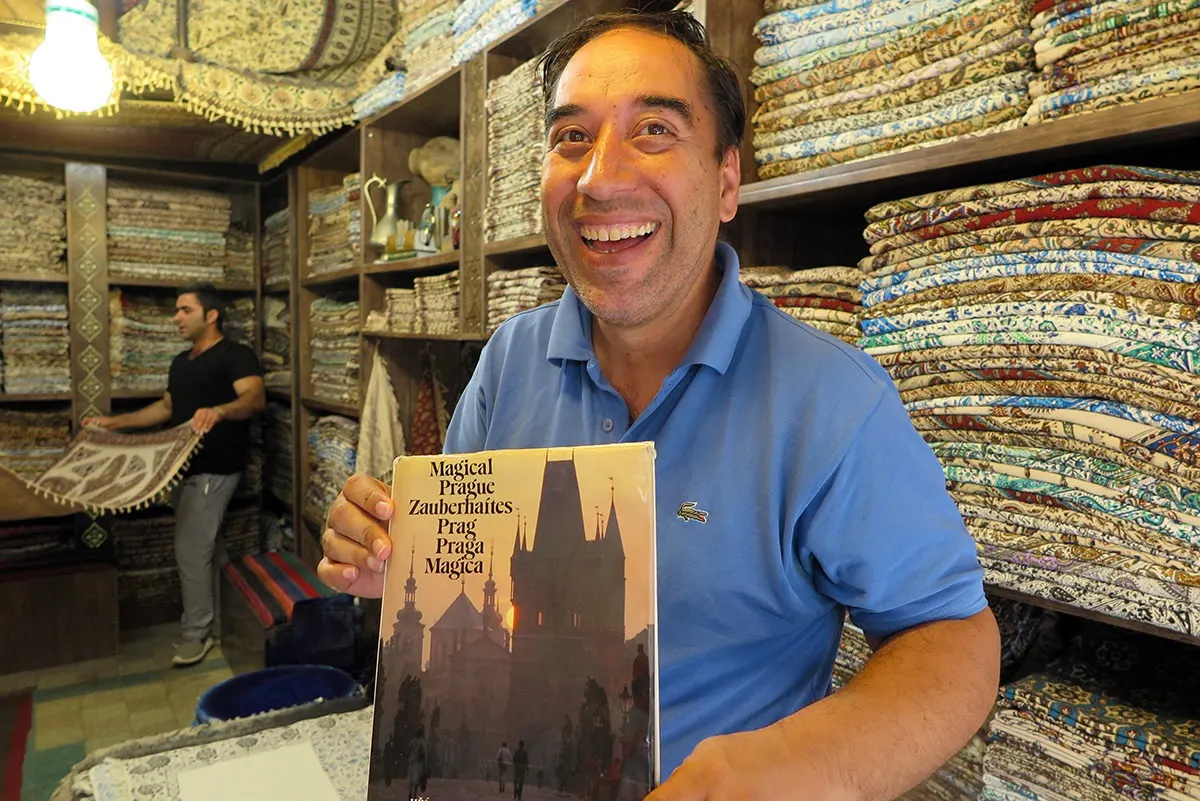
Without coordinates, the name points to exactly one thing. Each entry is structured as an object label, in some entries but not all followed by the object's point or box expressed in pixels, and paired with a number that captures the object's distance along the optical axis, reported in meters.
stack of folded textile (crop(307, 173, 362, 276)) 3.44
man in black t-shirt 4.13
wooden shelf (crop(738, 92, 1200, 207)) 0.91
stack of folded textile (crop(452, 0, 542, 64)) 2.09
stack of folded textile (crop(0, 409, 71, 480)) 4.17
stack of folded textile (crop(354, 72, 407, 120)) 2.85
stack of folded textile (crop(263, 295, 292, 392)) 4.57
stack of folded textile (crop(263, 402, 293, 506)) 4.61
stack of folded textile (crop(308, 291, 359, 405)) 3.52
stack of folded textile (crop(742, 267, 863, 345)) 1.37
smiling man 0.81
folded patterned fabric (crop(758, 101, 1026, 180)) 1.16
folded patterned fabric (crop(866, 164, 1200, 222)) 0.96
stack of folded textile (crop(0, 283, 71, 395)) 4.16
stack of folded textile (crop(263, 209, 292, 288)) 4.46
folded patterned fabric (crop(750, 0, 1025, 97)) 1.17
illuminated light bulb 2.15
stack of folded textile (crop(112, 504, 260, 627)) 4.46
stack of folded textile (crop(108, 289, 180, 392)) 4.45
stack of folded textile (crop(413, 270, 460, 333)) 2.58
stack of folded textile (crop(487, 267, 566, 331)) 2.13
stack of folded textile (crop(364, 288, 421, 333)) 2.86
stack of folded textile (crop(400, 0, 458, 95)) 2.57
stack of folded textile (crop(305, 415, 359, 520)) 3.51
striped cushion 3.15
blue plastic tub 2.02
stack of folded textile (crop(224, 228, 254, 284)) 4.88
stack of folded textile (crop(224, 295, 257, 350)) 4.96
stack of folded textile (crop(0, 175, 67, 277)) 4.08
